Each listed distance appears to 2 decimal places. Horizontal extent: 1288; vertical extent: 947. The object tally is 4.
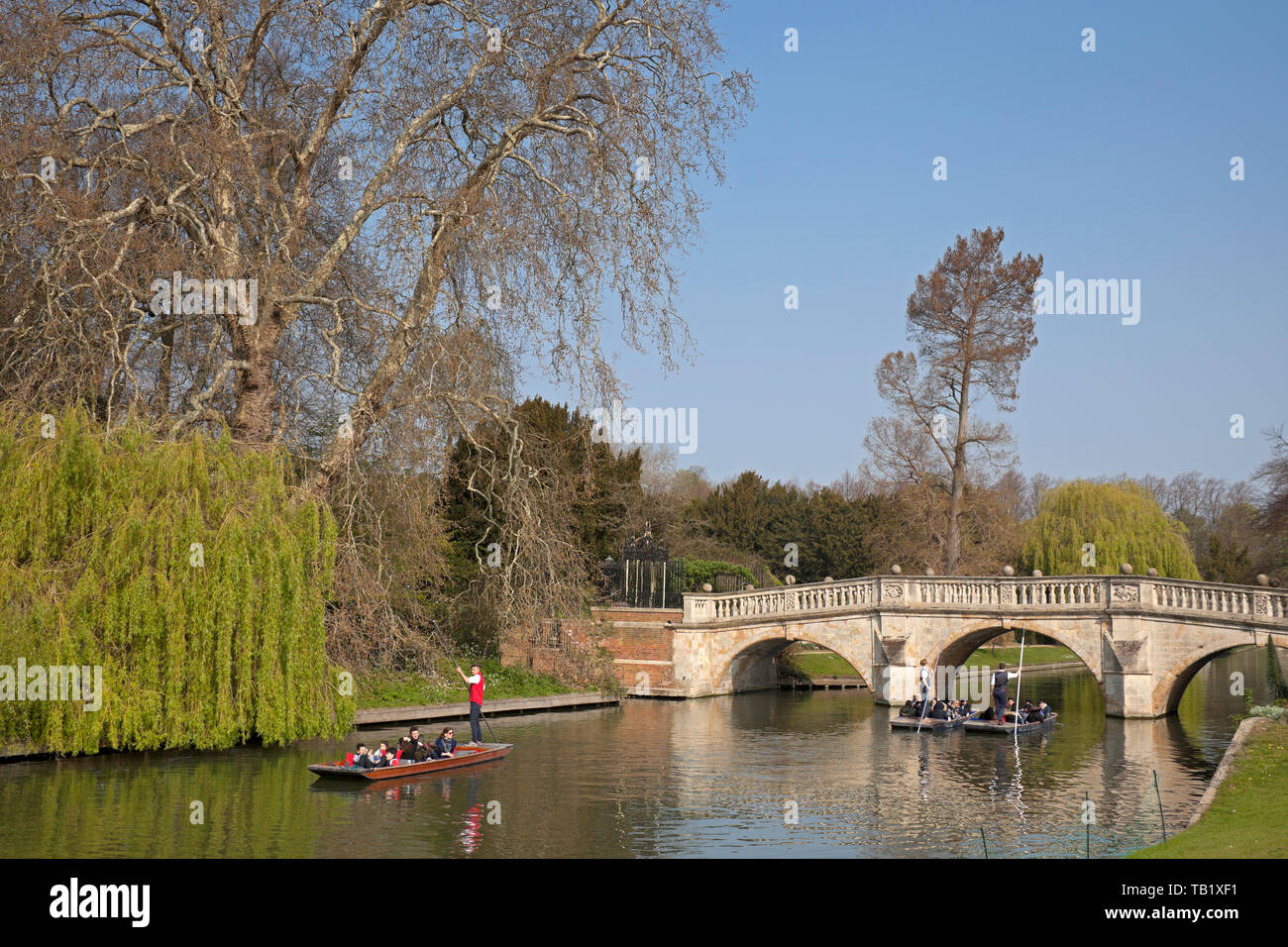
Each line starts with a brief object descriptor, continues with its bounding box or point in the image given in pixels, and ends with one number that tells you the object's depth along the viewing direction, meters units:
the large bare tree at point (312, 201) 20.39
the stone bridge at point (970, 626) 27.58
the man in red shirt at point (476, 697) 22.06
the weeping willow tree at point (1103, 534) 51.19
